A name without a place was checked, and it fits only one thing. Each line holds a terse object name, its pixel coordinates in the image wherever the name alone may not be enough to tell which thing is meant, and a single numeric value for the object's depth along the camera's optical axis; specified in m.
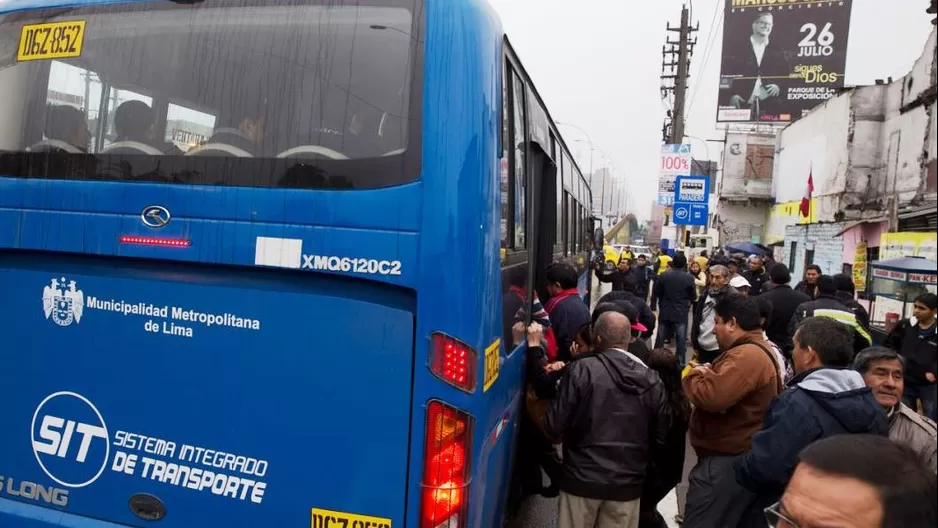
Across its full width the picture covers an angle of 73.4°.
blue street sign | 16.06
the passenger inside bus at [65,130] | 2.84
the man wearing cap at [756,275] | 10.84
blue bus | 2.49
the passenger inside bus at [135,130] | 2.73
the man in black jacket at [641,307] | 6.11
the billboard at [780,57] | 33.25
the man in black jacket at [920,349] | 5.68
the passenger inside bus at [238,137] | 2.62
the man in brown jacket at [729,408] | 3.40
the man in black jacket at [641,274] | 14.11
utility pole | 22.08
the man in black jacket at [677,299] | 9.65
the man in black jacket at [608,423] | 3.36
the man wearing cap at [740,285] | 7.31
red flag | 24.46
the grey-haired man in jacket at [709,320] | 6.63
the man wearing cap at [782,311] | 6.77
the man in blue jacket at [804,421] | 2.62
